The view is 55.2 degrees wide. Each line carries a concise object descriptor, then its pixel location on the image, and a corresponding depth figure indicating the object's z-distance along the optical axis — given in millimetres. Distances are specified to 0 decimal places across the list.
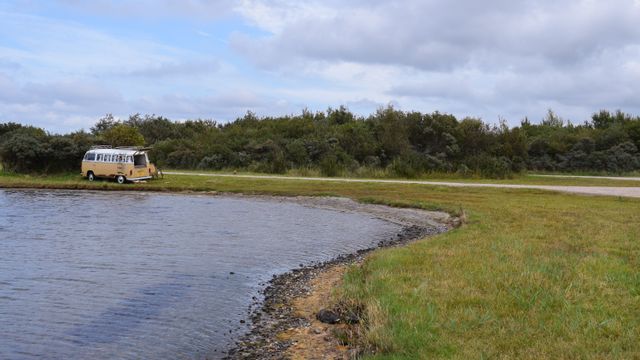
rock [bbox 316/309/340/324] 10109
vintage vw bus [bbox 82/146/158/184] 38781
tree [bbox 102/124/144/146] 52969
